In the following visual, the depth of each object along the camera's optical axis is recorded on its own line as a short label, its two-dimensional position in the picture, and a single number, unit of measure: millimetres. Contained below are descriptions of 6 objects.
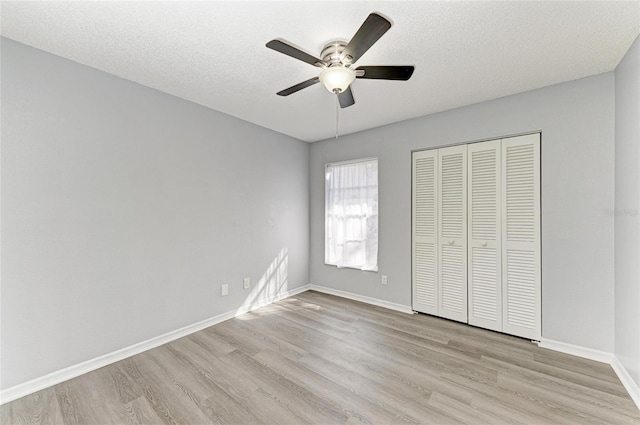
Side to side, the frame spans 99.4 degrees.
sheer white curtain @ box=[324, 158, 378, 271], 3885
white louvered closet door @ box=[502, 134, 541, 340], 2666
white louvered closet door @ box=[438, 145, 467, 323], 3107
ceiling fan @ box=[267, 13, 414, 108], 1602
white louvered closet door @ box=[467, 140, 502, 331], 2881
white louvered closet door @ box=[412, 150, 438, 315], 3314
